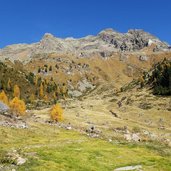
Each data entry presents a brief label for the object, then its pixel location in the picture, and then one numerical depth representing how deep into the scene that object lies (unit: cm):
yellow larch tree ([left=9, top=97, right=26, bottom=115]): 8777
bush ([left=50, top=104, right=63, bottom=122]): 7812
